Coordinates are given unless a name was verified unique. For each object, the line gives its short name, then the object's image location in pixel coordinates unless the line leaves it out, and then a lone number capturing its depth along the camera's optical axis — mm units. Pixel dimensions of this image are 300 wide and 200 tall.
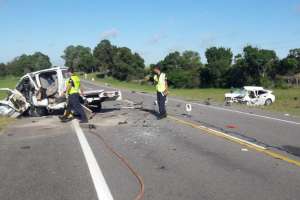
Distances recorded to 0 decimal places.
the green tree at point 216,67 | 53675
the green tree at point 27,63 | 107238
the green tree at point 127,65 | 68494
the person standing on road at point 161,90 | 10965
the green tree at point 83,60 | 99951
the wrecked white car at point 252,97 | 20701
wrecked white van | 12176
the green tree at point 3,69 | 117117
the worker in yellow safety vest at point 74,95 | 10448
